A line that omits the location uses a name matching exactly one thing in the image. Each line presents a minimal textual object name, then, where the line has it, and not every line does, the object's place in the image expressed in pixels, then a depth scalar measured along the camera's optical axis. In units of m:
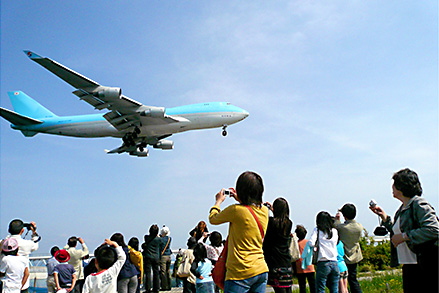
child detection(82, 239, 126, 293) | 5.40
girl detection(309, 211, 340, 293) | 7.21
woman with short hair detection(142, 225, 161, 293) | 12.91
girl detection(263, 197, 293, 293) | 5.82
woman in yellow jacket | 4.41
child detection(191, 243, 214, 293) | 7.83
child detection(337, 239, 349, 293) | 8.22
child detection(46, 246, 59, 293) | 9.75
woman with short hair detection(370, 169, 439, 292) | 4.30
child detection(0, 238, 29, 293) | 6.78
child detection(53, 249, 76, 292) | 9.20
